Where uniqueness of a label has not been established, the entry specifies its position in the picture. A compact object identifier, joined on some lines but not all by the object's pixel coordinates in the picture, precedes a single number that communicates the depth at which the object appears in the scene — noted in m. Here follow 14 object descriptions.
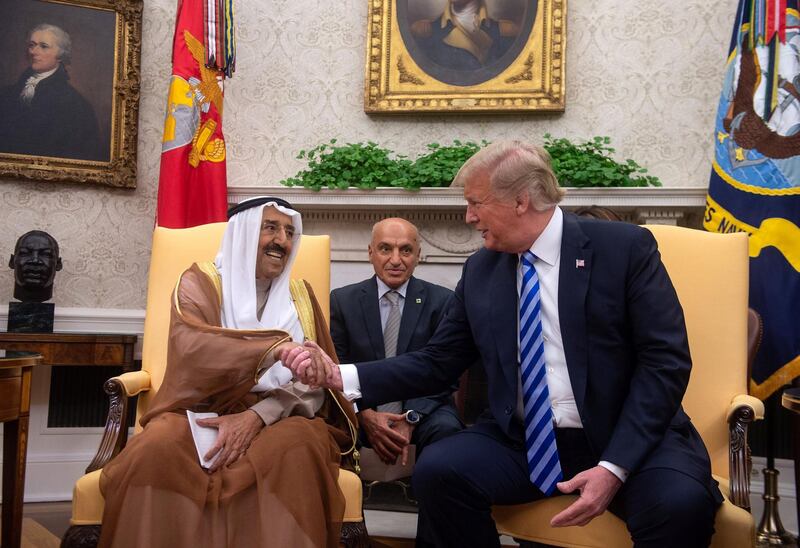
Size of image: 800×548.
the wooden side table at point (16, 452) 2.75
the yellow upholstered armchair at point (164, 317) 2.35
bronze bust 4.38
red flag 4.58
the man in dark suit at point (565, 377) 1.92
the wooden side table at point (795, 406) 2.23
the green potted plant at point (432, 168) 4.46
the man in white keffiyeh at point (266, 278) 2.60
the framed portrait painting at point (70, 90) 4.84
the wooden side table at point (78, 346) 4.09
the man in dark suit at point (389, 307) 3.64
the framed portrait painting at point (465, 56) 4.94
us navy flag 3.70
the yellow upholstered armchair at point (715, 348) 2.18
